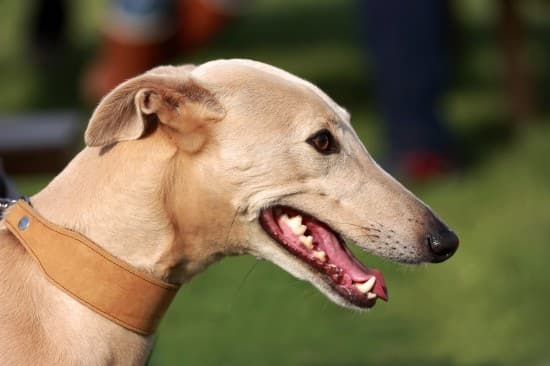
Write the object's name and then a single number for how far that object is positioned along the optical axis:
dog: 6.63
